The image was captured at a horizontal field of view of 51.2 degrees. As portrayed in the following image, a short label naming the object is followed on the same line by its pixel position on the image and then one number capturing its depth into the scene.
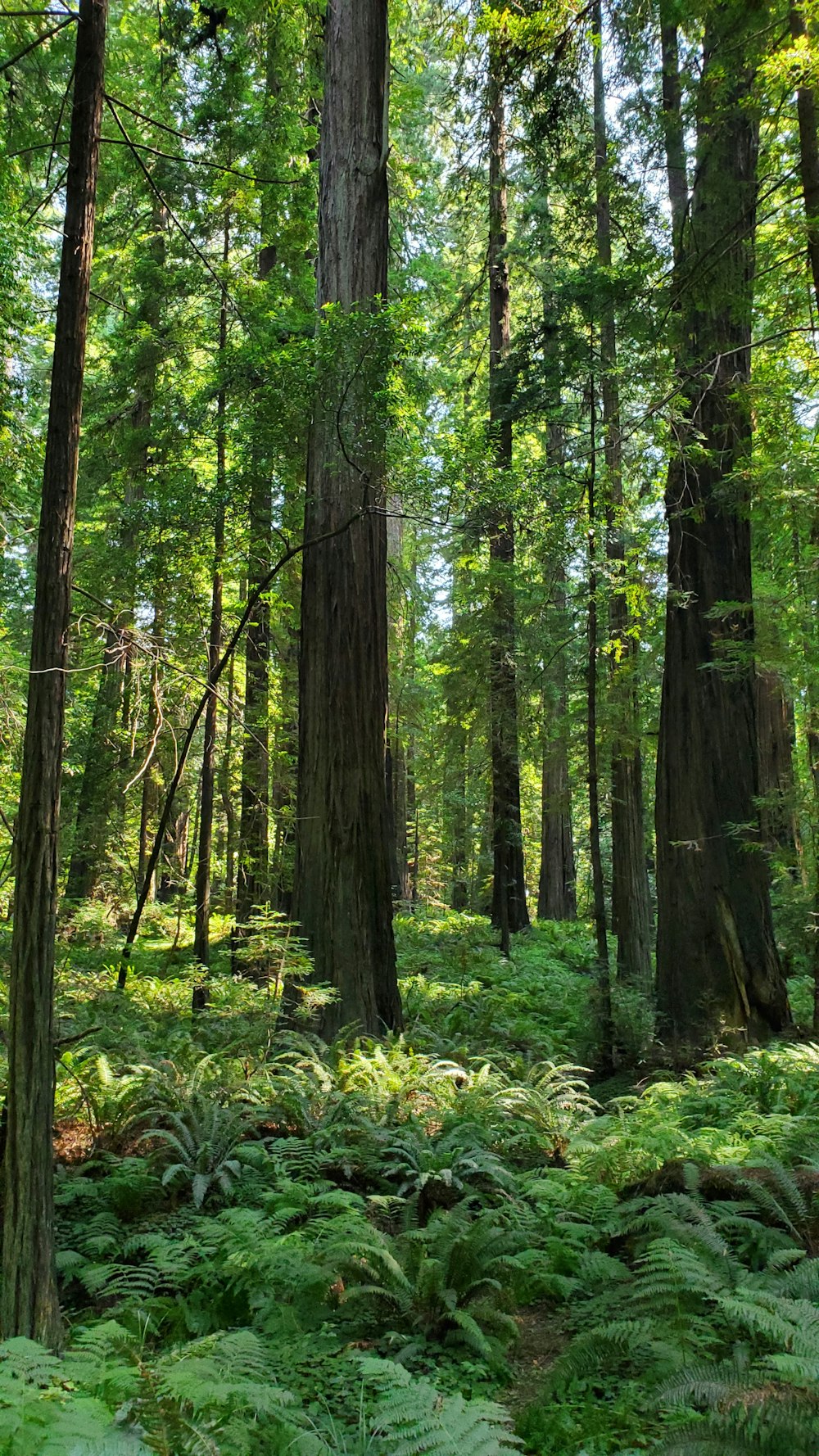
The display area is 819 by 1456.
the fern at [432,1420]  2.11
